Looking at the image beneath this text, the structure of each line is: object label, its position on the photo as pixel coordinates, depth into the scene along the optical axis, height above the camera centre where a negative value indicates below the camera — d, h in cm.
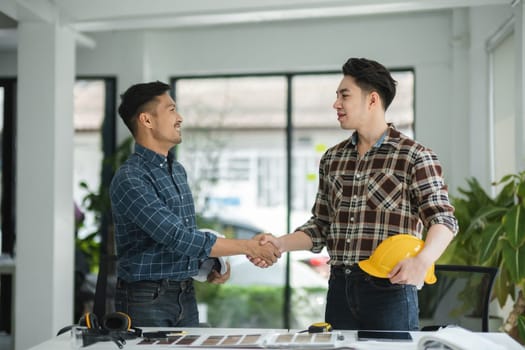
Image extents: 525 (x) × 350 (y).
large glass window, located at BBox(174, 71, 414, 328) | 643 +19
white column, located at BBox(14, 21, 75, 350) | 443 -1
